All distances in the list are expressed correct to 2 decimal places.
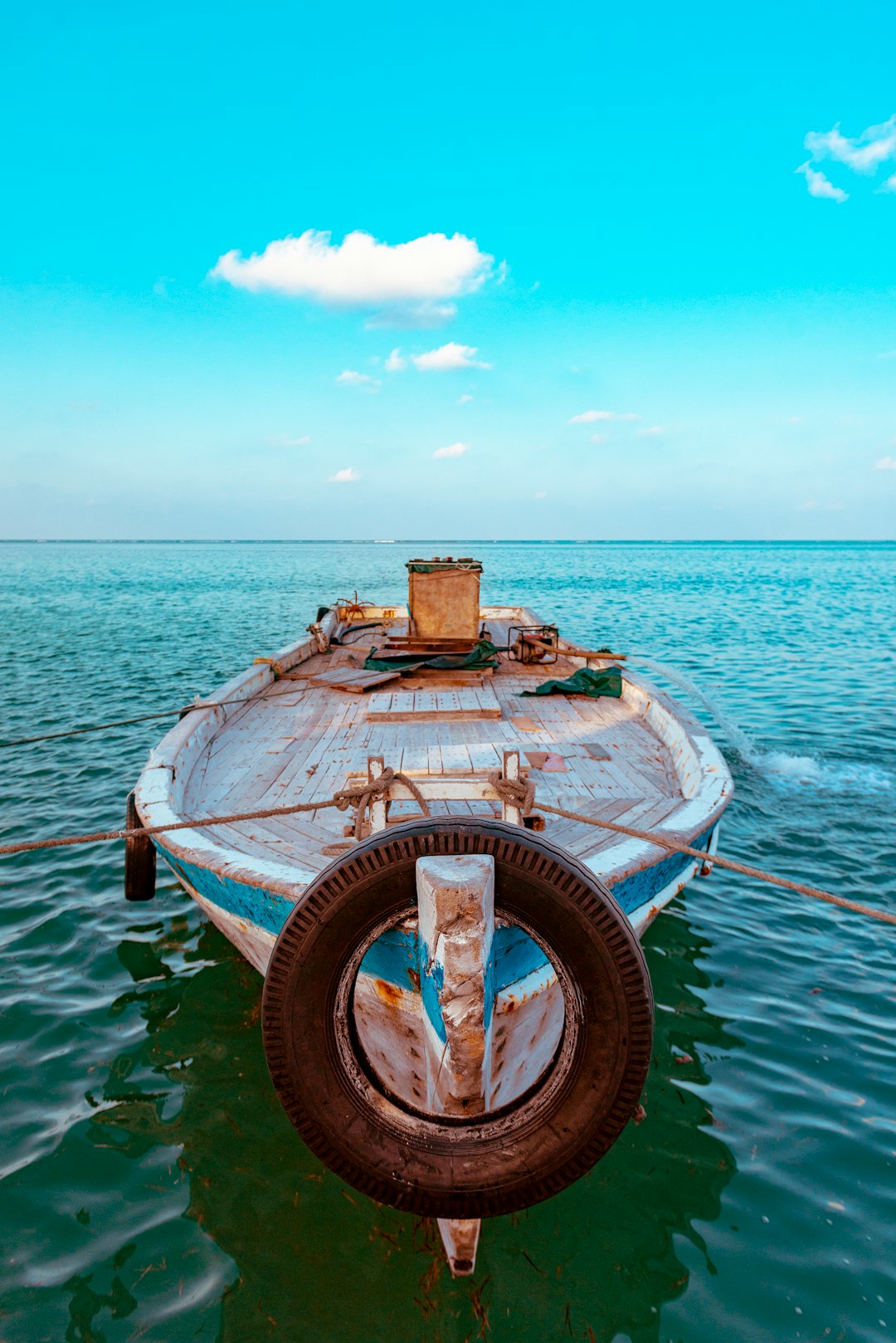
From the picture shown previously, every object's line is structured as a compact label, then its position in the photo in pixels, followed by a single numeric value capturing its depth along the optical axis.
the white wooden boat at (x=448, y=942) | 2.58
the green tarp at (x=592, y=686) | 8.52
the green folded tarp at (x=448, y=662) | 9.14
